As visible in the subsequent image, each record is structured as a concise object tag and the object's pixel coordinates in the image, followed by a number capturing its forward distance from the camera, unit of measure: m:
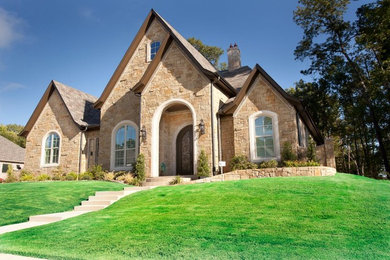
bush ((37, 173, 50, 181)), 17.32
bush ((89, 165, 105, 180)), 16.09
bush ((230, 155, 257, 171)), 13.24
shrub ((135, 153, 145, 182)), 14.54
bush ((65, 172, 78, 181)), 16.39
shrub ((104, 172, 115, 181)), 15.59
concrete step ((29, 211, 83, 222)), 8.11
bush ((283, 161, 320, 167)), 11.95
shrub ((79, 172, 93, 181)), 16.03
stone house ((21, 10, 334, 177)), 13.96
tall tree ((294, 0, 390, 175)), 20.06
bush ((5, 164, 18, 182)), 17.44
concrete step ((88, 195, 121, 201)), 10.42
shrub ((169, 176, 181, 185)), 12.76
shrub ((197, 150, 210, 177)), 13.45
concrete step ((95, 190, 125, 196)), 10.87
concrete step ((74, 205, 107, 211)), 9.48
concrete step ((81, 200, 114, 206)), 9.86
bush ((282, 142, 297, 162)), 12.79
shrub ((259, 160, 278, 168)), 12.71
